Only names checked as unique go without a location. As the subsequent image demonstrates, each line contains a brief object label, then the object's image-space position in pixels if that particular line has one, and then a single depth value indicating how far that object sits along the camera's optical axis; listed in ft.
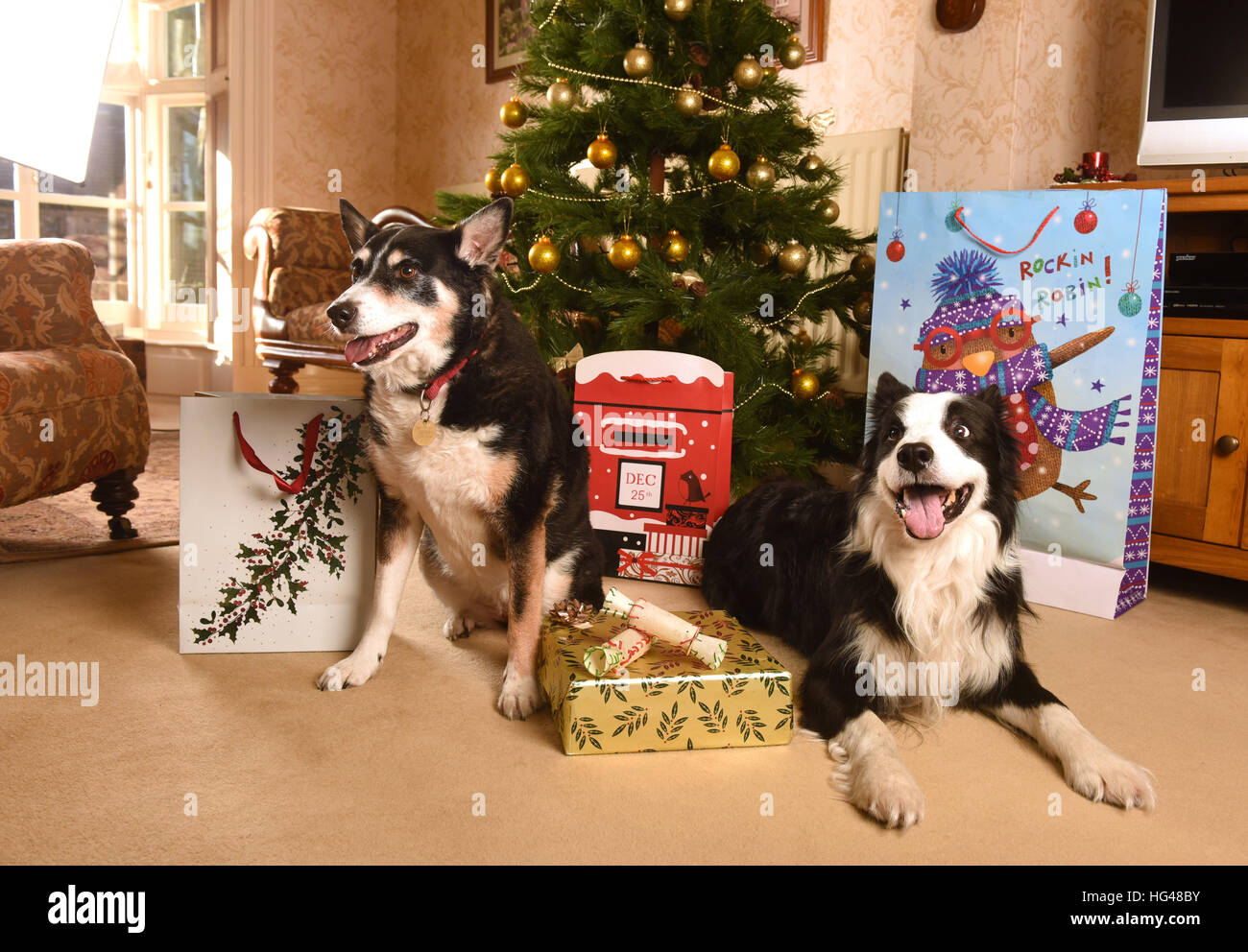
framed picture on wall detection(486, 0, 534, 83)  18.65
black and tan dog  5.54
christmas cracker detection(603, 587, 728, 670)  5.54
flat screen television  8.70
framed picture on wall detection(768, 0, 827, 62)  12.35
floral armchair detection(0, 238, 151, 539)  8.01
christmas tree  9.09
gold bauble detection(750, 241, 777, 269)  9.84
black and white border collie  5.38
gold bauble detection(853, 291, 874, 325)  9.92
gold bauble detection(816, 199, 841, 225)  9.79
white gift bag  6.42
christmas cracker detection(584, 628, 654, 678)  5.32
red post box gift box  8.64
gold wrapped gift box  5.30
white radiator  11.88
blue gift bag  7.94
